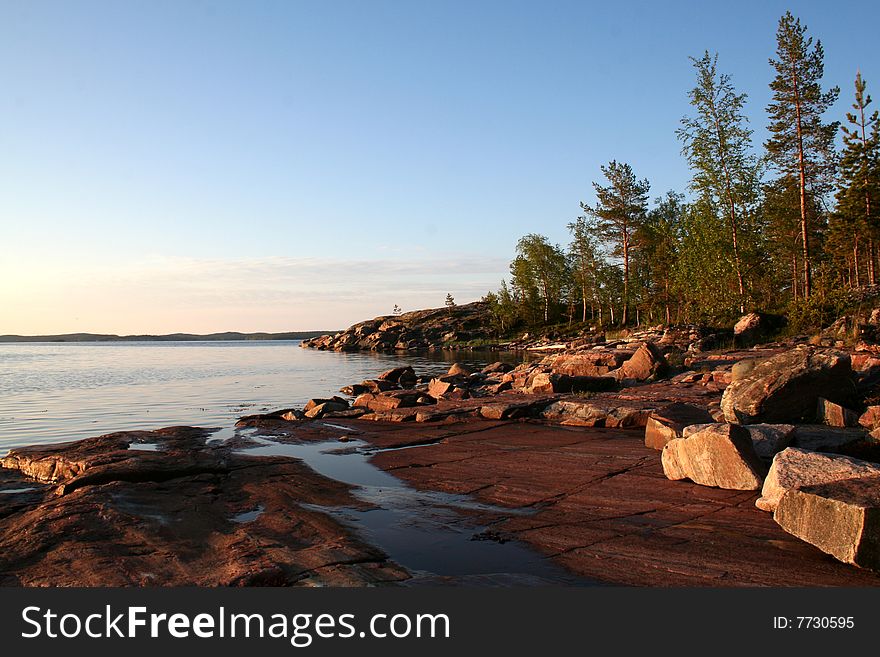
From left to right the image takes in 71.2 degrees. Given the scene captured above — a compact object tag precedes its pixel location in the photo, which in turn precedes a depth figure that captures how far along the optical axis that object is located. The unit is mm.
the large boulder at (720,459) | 9094
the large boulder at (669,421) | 12273
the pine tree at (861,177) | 41750
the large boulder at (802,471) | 7562
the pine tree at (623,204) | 65375
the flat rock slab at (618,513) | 6379
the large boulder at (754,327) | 32250
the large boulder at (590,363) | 25247
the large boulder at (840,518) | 6070
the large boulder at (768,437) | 9961
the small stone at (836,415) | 11719
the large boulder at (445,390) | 22758
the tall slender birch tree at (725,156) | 39500
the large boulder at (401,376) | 32625
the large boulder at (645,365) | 23141
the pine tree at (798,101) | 35812
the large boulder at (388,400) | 20625
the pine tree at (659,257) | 57531
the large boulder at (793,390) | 12656
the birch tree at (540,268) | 91000
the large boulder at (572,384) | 21094
